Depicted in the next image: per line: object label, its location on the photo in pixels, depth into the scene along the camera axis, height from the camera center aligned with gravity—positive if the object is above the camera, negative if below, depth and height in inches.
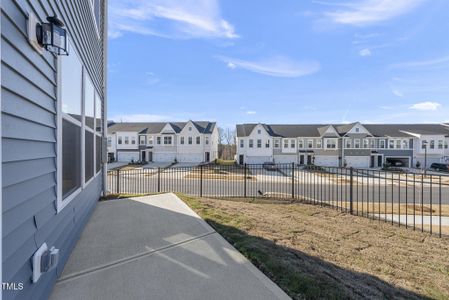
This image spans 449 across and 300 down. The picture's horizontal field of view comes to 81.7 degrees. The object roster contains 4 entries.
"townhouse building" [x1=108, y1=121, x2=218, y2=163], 1667.1 +13.2
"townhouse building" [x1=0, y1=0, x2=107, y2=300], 69.2 +1.0
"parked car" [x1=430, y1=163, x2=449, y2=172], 1376.2 -120.1
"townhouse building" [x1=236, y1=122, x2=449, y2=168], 1557.6 -6.7
